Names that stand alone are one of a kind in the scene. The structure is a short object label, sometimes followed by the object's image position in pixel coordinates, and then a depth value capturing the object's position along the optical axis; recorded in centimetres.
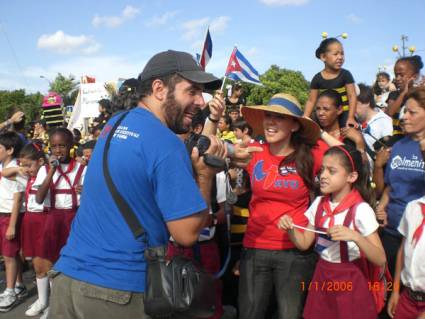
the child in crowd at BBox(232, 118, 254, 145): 530
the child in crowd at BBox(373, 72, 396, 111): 826
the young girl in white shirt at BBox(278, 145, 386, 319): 255
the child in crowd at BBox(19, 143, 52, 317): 458
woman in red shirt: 294
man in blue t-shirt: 176
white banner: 1572
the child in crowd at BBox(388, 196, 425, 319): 253
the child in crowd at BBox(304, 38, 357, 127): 462
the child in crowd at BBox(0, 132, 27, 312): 489
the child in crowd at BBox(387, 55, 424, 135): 464
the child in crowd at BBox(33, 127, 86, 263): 458
